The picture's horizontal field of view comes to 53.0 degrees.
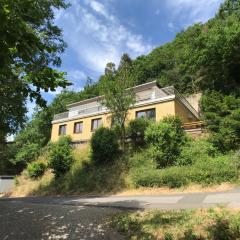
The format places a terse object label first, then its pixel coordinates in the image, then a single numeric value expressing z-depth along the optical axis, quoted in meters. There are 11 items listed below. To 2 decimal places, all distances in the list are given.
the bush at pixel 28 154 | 29.17
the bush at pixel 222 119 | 15.80
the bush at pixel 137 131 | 20.15
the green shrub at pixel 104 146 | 19.38
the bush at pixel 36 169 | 23.04
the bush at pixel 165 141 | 16.15
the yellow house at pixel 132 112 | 22.55
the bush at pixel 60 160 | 20.54
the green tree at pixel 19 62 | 3.14
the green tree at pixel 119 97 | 20.40
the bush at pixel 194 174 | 12.92
